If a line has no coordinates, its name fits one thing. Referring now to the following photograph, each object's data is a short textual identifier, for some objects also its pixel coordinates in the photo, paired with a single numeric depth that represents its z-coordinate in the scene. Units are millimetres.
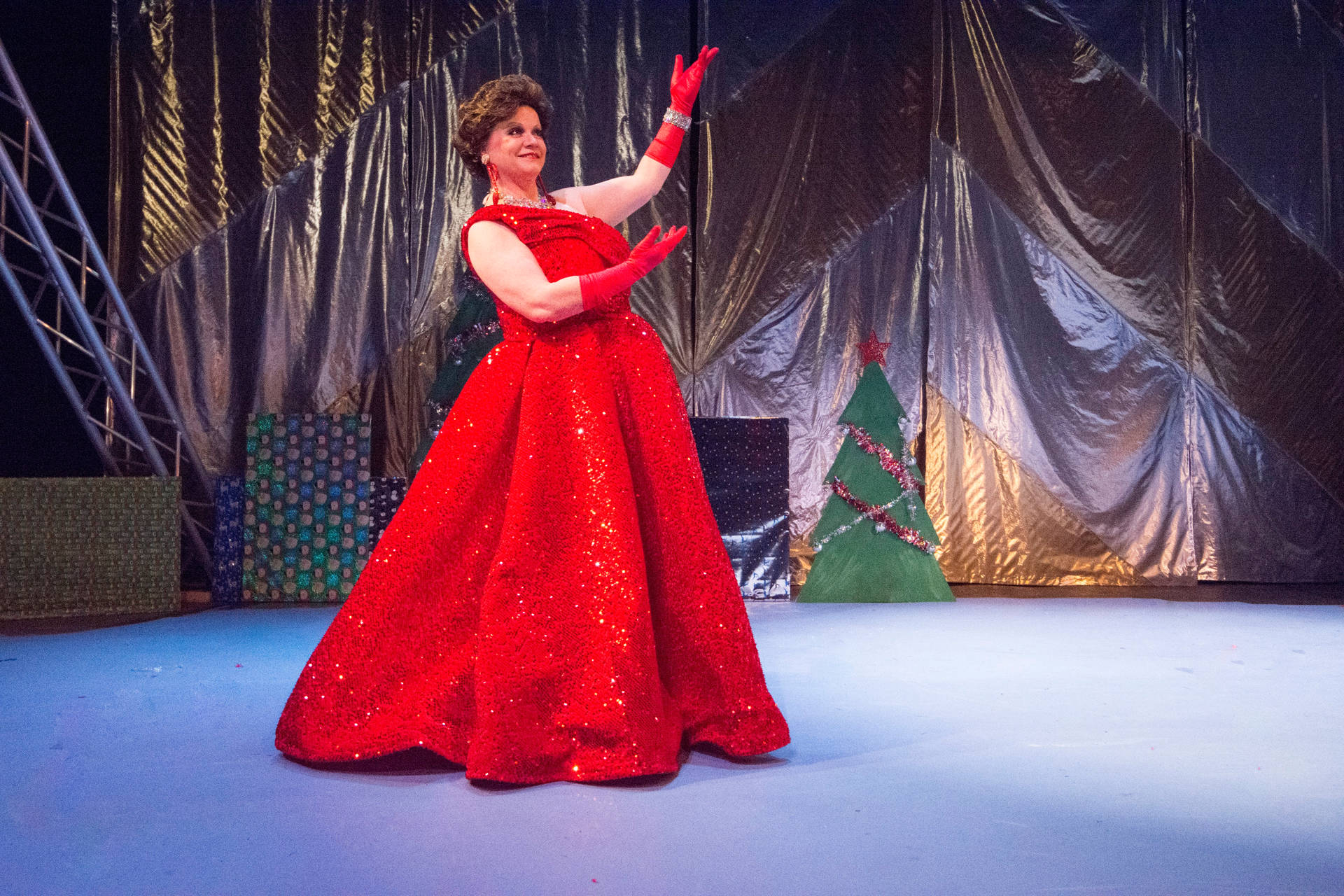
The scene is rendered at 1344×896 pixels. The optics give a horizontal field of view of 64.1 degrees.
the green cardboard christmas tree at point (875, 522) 4660
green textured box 4059
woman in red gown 1917
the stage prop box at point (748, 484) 4633
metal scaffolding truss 4281
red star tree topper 4824
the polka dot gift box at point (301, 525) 4539
